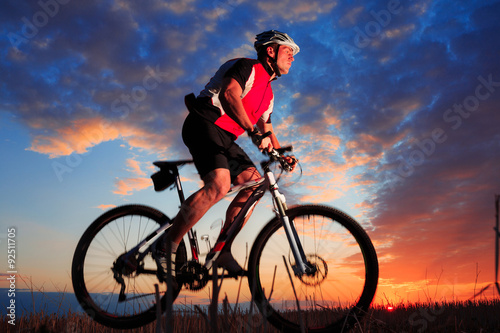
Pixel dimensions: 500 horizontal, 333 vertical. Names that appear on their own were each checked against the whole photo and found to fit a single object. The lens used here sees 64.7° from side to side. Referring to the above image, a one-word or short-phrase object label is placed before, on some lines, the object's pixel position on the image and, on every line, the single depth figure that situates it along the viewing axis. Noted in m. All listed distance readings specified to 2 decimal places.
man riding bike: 3.71
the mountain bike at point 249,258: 3.59
